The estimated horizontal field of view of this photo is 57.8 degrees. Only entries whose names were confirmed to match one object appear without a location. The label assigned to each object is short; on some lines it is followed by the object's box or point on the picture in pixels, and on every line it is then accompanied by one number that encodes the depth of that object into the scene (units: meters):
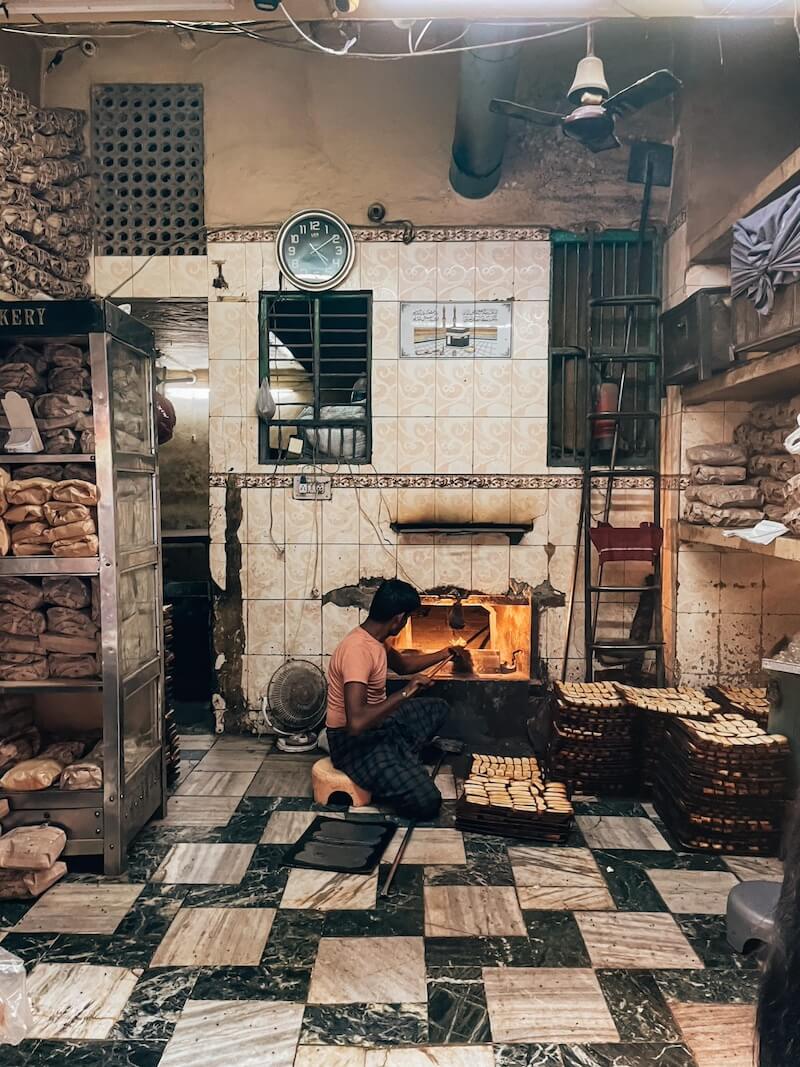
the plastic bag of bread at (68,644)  3.74
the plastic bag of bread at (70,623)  3.75
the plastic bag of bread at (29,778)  3.66
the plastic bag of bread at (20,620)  3.72
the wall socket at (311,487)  5.78
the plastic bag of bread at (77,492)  3.61
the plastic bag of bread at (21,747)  3.80
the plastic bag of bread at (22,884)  3.43
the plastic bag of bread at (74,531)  3.61
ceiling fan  4.18
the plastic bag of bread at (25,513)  3.64
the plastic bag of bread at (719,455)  5.00
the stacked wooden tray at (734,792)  3.85
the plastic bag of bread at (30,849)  3.40
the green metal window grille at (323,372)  5.75
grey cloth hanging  3.33
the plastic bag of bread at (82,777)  3.69
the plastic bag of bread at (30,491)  3.64
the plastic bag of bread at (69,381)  3.72
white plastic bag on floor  2.41
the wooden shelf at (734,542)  3.72
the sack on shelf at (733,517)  4.70
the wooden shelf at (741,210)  3.49
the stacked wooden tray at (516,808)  3.97
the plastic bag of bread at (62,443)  3.67
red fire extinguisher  5.59
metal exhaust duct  4.39
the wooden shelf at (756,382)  3.81
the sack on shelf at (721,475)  4.95
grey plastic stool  2.91
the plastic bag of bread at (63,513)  3.62
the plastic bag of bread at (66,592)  3.74
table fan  5.47
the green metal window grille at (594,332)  5.70
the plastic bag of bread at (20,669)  3.73
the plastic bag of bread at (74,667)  3.75
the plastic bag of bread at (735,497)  4.75
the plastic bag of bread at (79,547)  3.62
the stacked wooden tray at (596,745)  4.55
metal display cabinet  3.56
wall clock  5.64
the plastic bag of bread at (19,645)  3.73
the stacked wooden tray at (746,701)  4.40
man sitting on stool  4.22
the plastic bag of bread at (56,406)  3.67
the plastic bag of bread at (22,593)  3.72
